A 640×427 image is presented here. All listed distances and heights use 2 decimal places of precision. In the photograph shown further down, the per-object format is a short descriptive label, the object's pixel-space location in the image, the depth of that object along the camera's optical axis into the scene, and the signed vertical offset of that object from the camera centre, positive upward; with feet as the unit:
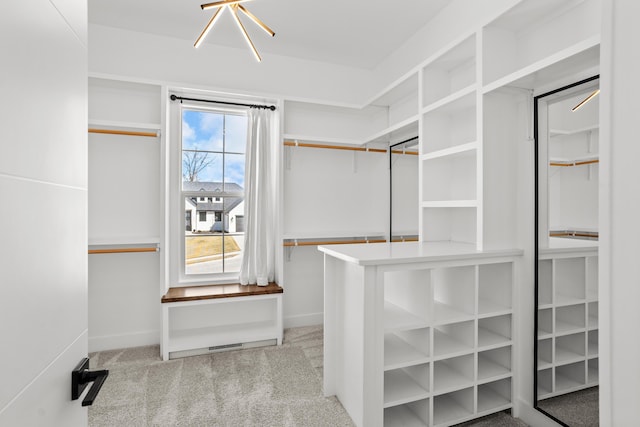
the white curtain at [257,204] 9.87 +0.22
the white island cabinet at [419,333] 5.48 -2.39
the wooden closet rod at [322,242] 10.23 -1.05
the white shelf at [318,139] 10.00 +2.34
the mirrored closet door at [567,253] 4.94 -0.71
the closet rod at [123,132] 8.66 +2.19
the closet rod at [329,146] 10.33 +2.17
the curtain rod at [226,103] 9.43 +3.36
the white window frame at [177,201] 9.70 +0.31
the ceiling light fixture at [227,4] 6.13 +4.06
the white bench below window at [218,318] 8.80 -3.40
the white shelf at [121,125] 8.42 +2.38
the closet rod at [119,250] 8.57 -1.09
